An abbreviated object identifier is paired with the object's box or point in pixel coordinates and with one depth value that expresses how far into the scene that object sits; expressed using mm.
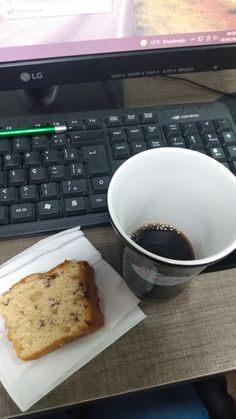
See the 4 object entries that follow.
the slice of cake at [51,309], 296
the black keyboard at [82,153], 350
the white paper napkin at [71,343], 286
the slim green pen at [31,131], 389
